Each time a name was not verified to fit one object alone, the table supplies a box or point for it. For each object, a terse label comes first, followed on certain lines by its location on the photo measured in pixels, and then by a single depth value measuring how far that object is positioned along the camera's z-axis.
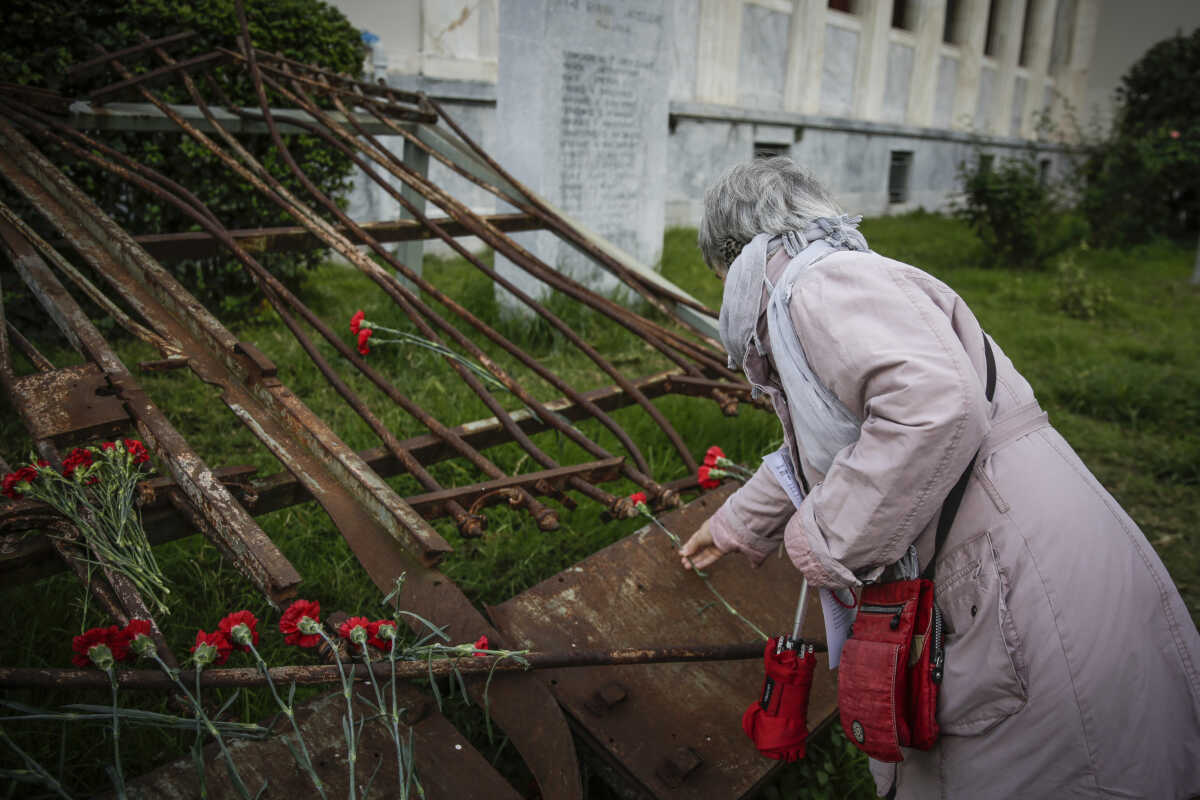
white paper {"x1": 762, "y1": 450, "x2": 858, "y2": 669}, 1.58
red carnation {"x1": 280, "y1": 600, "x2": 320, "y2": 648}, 1.38
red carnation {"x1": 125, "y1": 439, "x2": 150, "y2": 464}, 1.79
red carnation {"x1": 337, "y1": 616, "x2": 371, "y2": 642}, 1.46
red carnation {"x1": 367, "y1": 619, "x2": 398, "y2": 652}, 1.49
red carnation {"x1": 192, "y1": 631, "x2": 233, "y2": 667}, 1.33
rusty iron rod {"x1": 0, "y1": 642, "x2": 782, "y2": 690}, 1.28
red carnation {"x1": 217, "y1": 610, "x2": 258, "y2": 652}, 1.38
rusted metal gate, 1.58
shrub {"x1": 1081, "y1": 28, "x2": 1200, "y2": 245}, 9.88
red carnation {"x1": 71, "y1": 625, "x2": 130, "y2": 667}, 1.29
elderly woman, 1.27
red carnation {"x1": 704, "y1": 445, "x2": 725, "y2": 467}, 2.40
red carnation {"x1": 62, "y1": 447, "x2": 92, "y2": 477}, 1.64
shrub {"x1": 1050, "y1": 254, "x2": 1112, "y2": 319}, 7.00
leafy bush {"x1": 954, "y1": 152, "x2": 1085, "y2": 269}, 8.45
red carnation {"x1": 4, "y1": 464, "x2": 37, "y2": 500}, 1.58
